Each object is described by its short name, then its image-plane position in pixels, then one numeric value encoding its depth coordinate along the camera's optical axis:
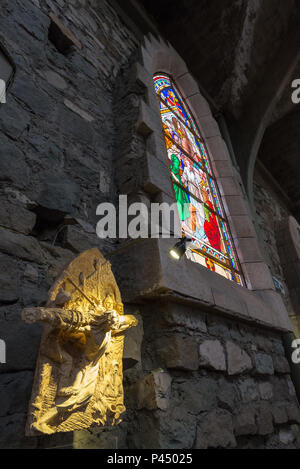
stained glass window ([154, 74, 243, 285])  2.49
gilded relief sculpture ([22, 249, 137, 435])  0.93
